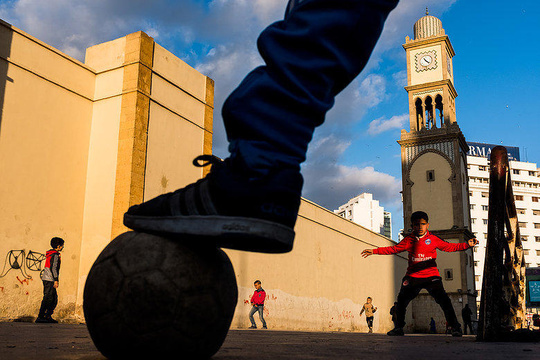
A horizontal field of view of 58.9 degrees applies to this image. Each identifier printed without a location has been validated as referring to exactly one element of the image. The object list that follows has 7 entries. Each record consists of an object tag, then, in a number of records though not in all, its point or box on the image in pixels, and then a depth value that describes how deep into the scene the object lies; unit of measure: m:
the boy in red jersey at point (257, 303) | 13.47
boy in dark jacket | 8.69
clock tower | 30.84
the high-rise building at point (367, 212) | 123.38
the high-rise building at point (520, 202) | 76.57
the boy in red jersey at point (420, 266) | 5.84
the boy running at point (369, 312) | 18.92
